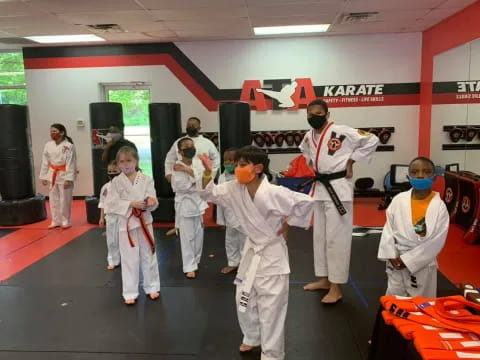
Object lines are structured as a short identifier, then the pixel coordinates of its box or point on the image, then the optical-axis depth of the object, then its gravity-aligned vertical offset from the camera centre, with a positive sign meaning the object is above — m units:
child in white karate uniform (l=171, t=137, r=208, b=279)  4.00 -0.72
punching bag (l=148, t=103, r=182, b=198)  6.35 -0.06
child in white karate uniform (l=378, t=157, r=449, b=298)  2.53 -0.68
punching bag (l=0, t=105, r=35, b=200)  6.21 -0.29
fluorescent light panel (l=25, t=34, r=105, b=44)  7.10 +1.66
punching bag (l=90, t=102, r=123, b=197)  6.15 +0.07
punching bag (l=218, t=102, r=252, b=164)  5.74 +0.08
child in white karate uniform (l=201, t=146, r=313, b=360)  2.39 -0.62
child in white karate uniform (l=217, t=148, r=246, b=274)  3.85 -1.00
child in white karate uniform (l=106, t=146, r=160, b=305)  3.38 -0.68
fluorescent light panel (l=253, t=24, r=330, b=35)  6.78 +1.68
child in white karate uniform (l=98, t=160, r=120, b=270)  4.37 -1.13
